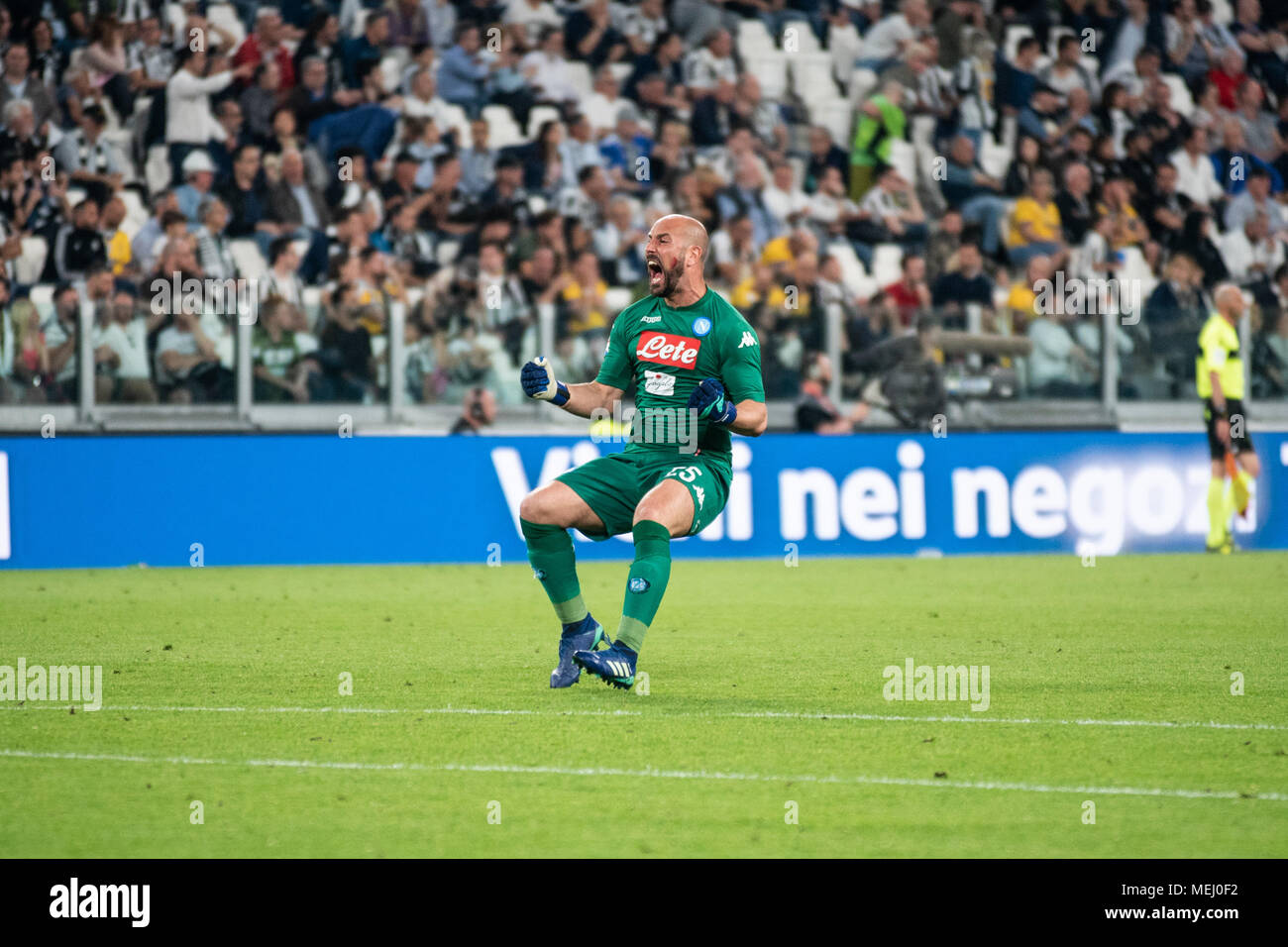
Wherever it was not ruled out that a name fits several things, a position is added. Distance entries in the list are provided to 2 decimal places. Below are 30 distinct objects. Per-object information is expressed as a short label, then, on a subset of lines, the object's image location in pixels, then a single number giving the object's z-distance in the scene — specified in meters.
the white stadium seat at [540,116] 19.80
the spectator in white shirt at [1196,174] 21.81
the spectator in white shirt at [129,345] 14.95
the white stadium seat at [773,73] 21.41
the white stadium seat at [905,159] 20.86
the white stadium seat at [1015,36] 22.48
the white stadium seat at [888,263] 19.94
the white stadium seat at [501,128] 19.73
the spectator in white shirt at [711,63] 20.86
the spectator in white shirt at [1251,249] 21.30
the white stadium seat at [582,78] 20.50
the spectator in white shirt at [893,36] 21.67
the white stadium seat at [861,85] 21.47
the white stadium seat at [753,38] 21.58
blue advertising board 14.91
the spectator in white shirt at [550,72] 20.16
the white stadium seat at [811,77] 21.56
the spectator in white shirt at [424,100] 19.22
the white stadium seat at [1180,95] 22.67
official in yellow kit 17.05
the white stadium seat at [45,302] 14.89
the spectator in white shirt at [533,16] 20.69
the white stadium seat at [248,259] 16.94
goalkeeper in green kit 8.19
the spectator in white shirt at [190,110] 18.14
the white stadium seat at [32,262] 16.42
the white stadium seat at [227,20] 19.16
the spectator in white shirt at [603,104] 20.09
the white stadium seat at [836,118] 21.34
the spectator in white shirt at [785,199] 19.92
